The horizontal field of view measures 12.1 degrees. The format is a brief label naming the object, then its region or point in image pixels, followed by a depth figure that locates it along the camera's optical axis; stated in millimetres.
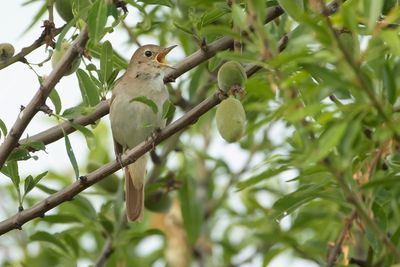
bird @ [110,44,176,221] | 10687
